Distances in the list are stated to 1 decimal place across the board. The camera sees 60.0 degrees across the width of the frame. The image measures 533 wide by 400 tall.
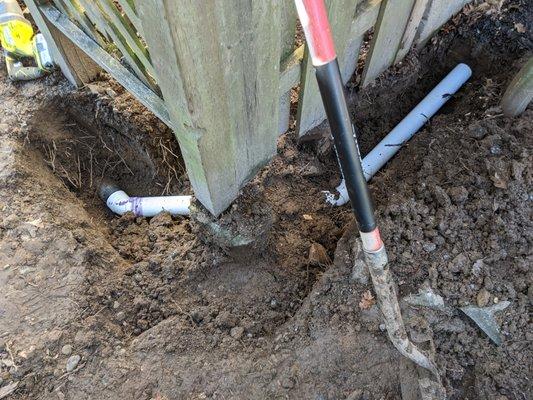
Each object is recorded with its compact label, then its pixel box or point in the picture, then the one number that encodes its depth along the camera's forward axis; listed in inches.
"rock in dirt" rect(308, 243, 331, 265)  74.9
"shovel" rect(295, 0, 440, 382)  38.3
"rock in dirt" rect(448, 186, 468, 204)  70.6
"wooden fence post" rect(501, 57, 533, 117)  72.5
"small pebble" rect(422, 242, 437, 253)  67.6
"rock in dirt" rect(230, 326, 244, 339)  67.6
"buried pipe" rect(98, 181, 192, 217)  83.7
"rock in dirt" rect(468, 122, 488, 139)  76.8
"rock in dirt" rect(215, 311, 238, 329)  69.6
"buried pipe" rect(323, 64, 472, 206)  87.2
